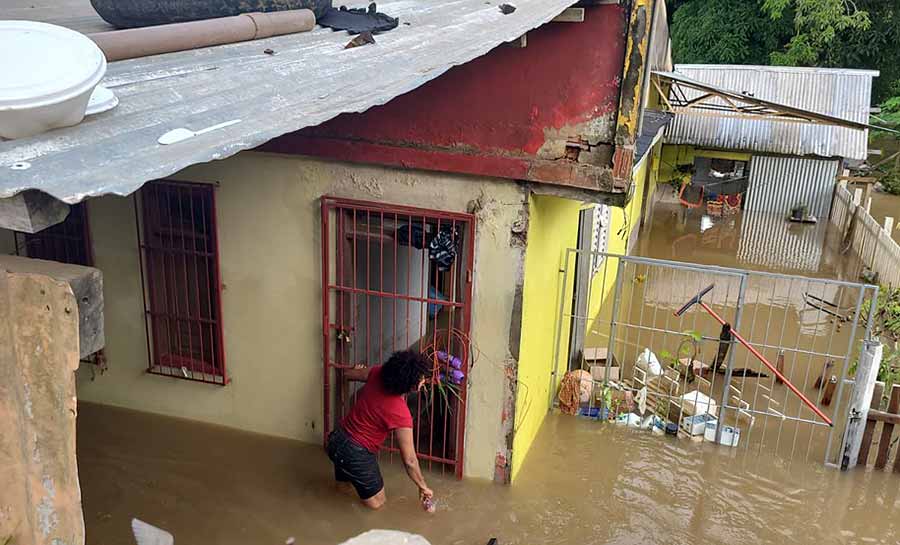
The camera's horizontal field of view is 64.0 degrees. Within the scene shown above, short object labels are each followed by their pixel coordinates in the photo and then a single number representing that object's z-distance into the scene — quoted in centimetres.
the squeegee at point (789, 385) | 715
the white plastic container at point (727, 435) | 761
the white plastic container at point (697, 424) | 774
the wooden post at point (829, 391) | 890
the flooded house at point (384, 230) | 551
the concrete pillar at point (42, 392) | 227
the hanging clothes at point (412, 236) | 622
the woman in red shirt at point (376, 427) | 545
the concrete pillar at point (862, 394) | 686
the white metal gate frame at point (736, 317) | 707
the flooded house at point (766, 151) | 1881
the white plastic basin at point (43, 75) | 223
